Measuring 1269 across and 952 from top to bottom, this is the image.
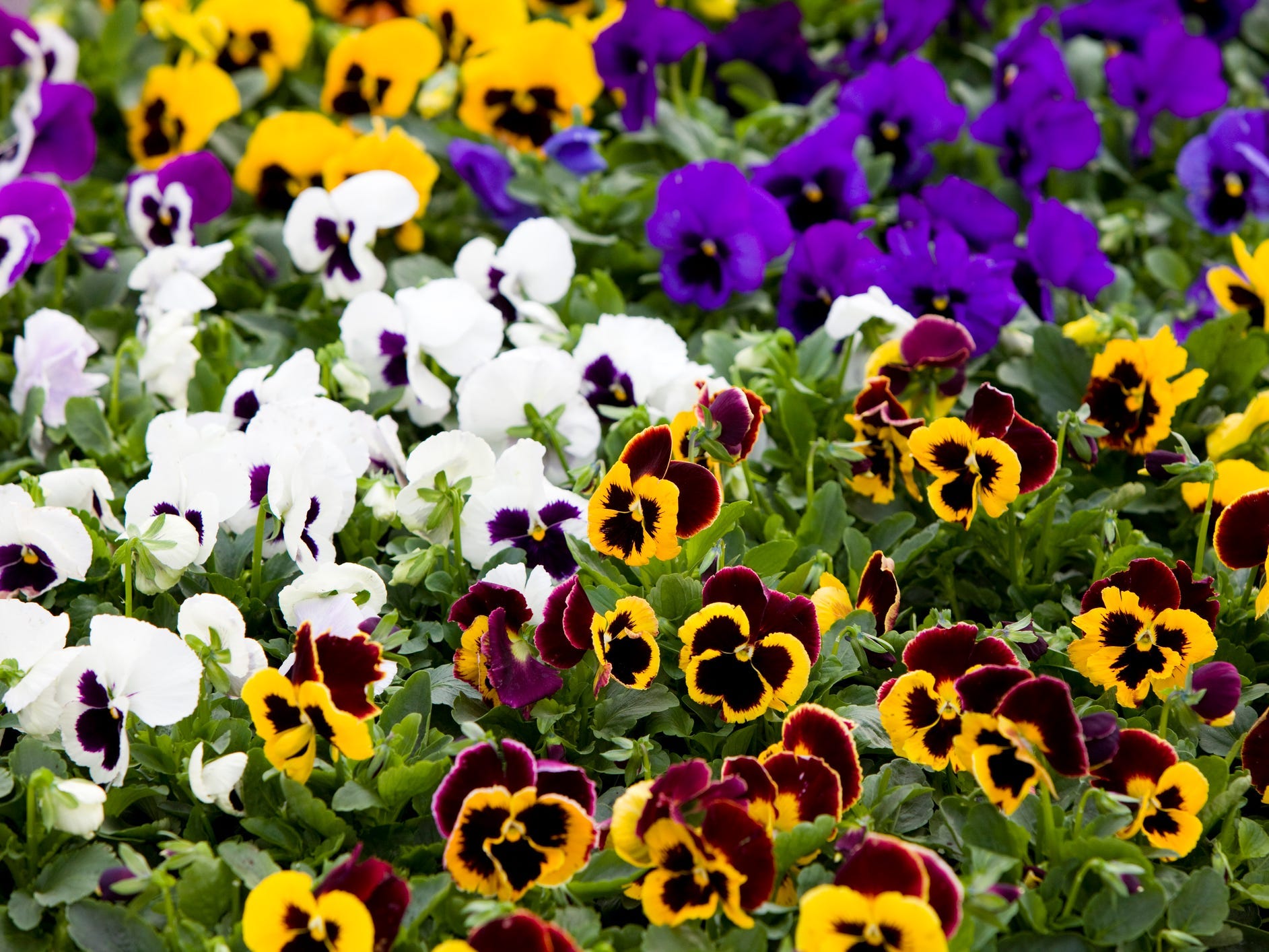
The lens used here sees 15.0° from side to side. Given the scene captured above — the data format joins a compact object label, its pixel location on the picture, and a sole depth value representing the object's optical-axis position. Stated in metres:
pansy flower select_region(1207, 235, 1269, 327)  2.22
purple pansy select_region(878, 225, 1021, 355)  2.22
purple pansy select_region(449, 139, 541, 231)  2.39
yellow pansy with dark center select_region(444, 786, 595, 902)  1.91
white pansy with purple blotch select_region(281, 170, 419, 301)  2.27
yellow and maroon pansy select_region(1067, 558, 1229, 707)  1.99
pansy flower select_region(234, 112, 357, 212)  2.42
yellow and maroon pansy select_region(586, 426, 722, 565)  1.99
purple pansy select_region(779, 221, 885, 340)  2.24
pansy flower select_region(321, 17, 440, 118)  2.51
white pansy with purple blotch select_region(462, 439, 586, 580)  2.06
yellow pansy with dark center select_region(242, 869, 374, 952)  1.89
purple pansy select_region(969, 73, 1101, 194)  2.38
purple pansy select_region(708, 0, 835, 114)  2.59
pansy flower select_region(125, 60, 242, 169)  2.48
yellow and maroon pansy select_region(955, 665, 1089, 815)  1.92
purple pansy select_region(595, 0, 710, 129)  2.44
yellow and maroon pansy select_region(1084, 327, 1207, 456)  2.12
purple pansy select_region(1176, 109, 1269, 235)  2.40
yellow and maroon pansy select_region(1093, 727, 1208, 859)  1.94
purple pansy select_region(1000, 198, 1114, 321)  2.26
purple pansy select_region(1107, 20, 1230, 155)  2.46
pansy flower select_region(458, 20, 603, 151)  2.48
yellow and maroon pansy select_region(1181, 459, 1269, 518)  2.08
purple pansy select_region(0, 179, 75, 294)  2.24
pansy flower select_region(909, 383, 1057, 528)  2.02
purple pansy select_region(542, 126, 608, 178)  2.37
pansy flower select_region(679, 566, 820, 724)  1.97
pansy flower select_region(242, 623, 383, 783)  1.93
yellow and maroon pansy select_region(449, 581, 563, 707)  1.99
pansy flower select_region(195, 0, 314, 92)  2.57
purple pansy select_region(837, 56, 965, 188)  2.40
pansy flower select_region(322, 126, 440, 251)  2.35
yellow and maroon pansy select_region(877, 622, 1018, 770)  1.96
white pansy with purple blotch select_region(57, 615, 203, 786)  1.97
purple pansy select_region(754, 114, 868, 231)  2.32
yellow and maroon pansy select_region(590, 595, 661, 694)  1.97
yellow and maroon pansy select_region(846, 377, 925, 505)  2.10
